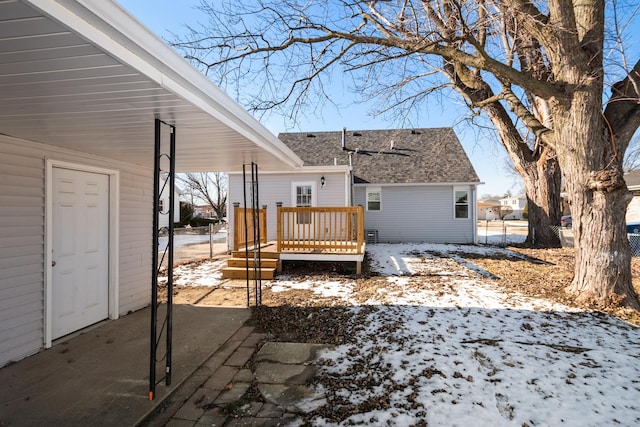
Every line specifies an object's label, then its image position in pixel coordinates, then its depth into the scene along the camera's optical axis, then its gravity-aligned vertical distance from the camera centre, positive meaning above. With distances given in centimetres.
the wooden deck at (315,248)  751 -85
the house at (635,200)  1680 +67
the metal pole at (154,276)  261 -51
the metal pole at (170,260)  273 -40
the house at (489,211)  4431 +21
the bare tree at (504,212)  4268 +4
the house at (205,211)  5028 +37
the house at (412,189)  1377 +104
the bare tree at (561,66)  482 +237
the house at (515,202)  5492 +188
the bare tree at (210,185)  2695 +242
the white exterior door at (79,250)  384 -47
